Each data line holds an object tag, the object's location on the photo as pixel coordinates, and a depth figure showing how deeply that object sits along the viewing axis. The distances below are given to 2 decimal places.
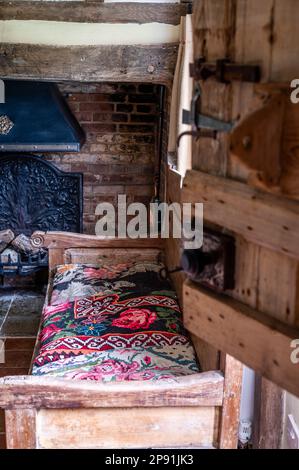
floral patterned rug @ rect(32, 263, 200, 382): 2.57
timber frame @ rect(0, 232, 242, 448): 2.23
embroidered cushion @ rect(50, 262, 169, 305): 3.46
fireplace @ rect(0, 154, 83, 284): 4.89
